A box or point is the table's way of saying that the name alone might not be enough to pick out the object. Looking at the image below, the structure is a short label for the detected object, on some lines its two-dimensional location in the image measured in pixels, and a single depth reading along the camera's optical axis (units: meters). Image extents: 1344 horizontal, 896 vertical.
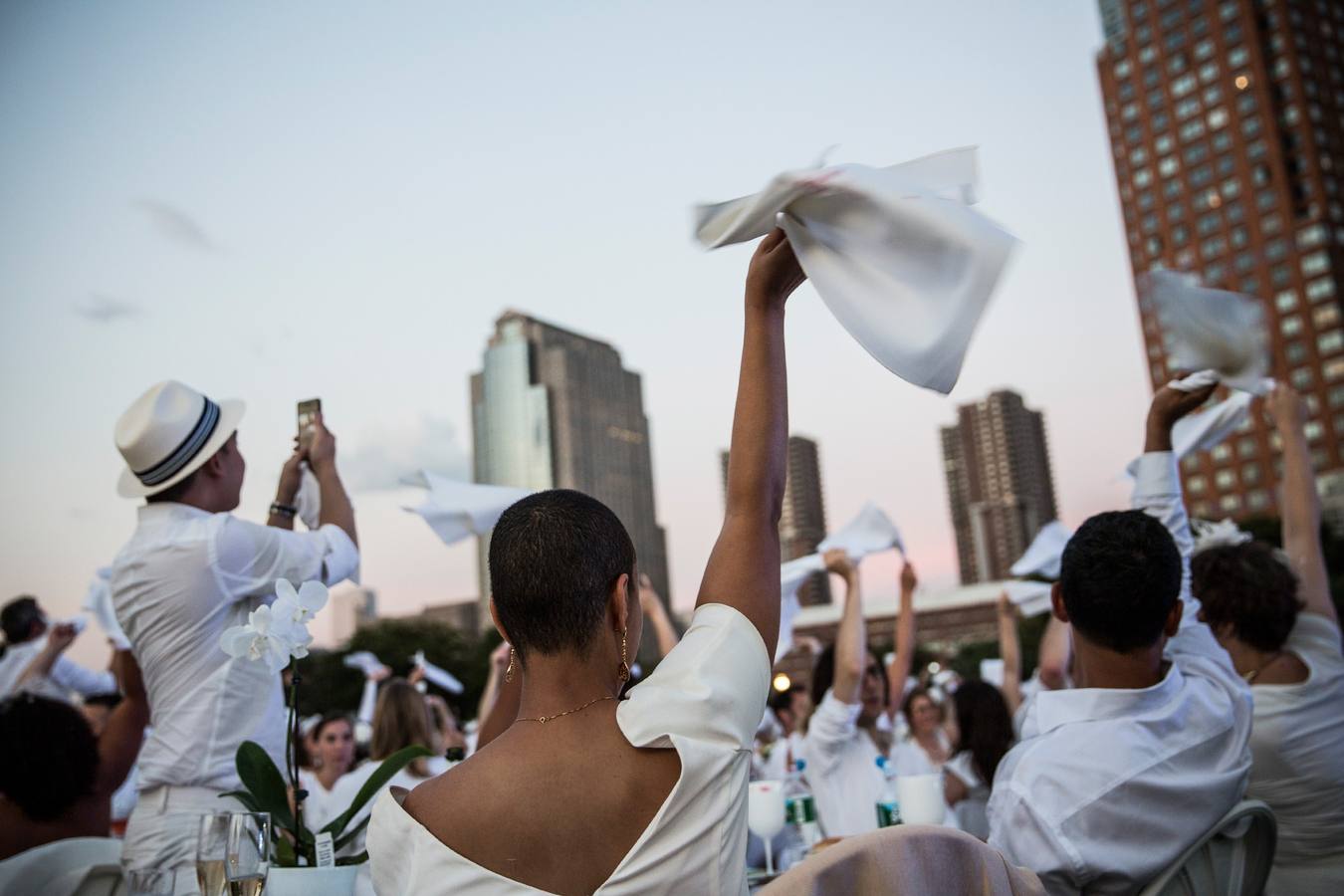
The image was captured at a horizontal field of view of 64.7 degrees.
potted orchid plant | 2.35
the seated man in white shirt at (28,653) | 7.00
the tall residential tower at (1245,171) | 91.56
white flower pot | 2.30
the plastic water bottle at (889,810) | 4.03
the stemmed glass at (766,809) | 4.03
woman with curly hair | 3.38
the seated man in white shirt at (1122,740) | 2.57
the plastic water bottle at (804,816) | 4.37
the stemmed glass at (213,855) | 2.23
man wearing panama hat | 3.00
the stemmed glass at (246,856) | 2.21
